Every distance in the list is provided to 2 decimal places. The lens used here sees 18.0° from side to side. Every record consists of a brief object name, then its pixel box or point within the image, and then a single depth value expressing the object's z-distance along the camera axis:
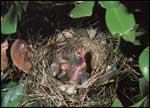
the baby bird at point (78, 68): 0.62
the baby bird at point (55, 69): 0.62
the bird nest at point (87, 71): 0.58
